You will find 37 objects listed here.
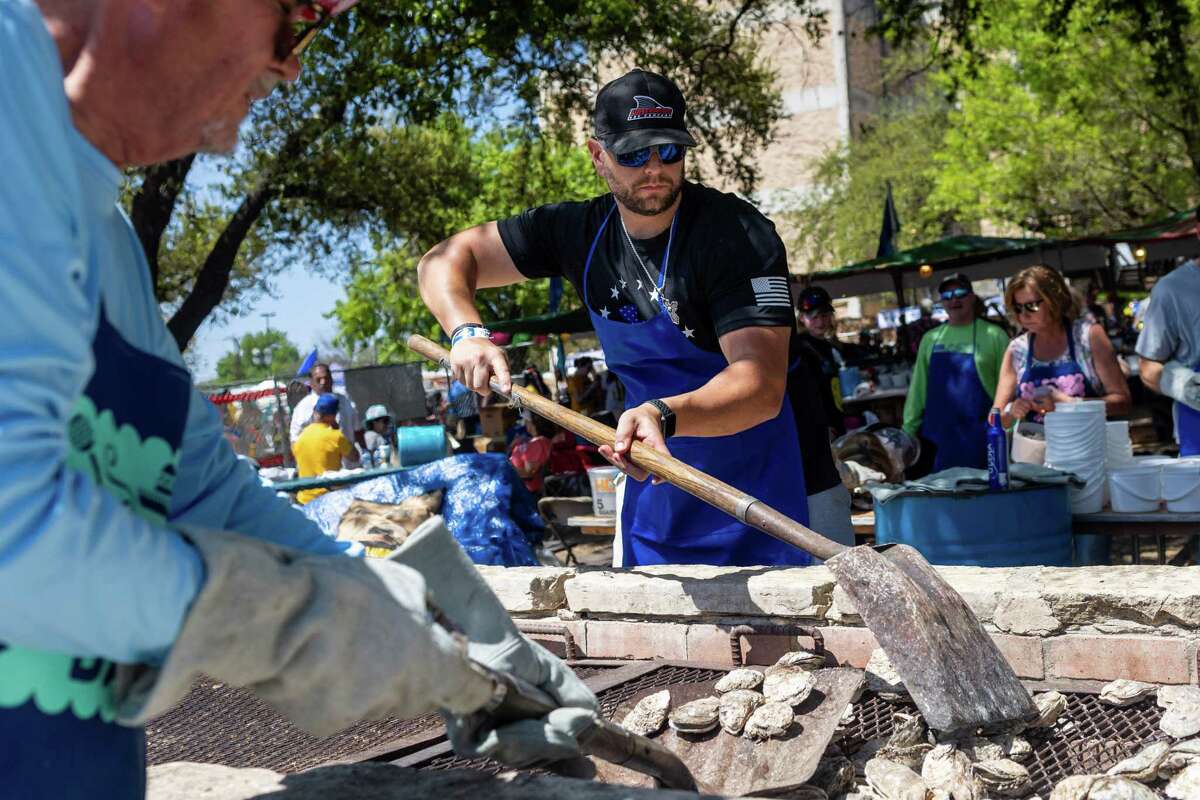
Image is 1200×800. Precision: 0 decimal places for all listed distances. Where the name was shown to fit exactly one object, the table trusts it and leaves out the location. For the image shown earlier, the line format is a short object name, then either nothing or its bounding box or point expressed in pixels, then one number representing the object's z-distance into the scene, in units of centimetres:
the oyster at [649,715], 249
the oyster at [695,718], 247
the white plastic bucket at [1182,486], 441
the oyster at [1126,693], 245
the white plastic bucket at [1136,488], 450
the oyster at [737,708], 244
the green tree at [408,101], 915
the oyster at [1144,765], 211
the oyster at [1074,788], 200
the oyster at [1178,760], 212
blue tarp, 614
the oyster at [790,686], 246
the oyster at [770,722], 237
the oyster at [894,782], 217
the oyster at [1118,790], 196
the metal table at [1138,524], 438
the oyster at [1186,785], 203
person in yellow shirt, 856
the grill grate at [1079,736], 226
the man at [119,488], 99
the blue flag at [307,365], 1598
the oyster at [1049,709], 240
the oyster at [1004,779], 218
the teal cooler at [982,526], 415
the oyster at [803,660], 275
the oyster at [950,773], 217
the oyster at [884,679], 264
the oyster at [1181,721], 224
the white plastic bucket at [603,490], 625
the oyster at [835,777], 234
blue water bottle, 418
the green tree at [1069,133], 1800
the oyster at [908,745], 235
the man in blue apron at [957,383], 610
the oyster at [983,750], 230
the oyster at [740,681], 263
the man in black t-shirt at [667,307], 291
